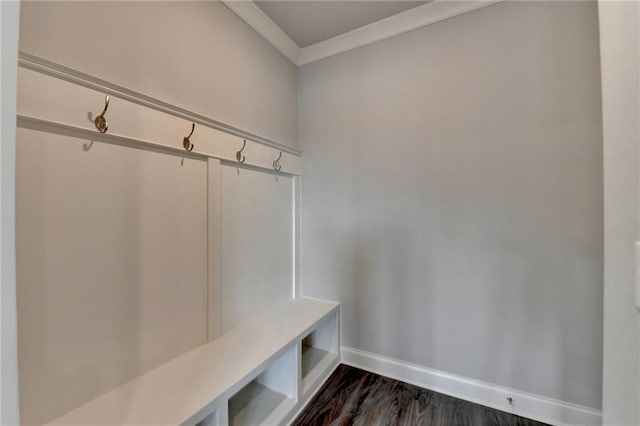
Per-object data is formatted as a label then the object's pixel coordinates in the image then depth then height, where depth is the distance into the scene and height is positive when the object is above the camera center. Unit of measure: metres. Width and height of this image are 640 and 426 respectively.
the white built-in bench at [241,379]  0.99 -0.72
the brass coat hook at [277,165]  1.94 +0.35
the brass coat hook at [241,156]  1.63 +0.35
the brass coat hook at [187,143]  1.33 +0.35
